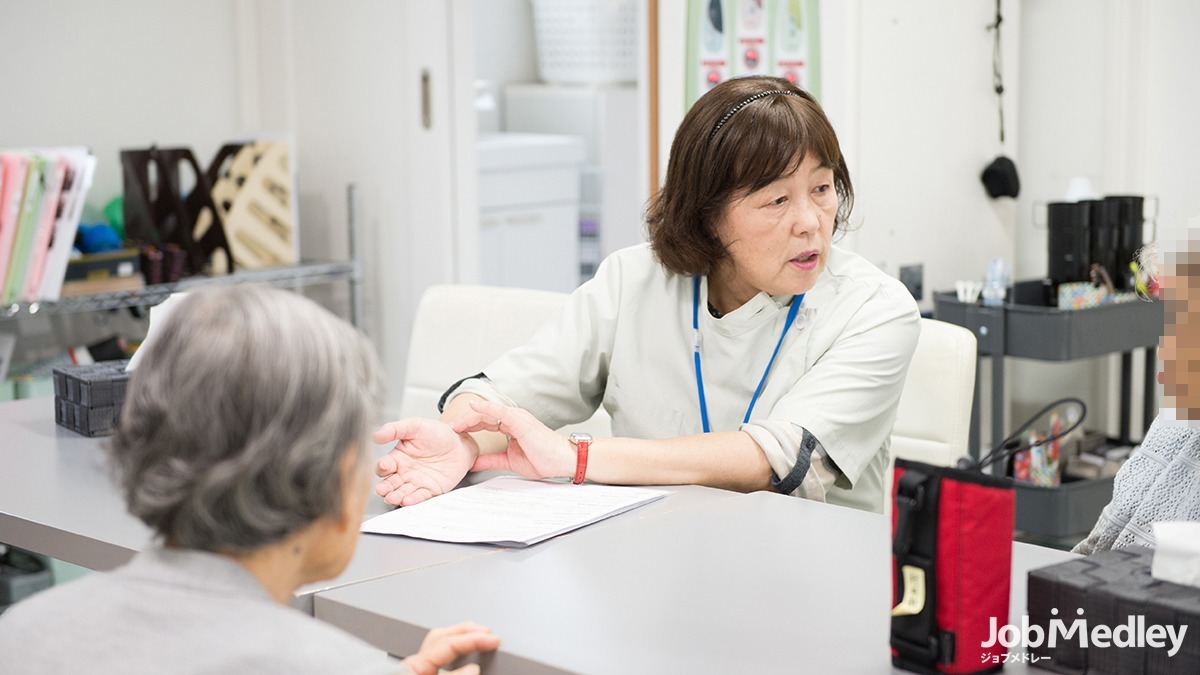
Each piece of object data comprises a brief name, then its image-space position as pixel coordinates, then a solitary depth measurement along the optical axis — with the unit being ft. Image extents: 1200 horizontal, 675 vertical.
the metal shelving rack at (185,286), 11.10
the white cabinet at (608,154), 17.04
